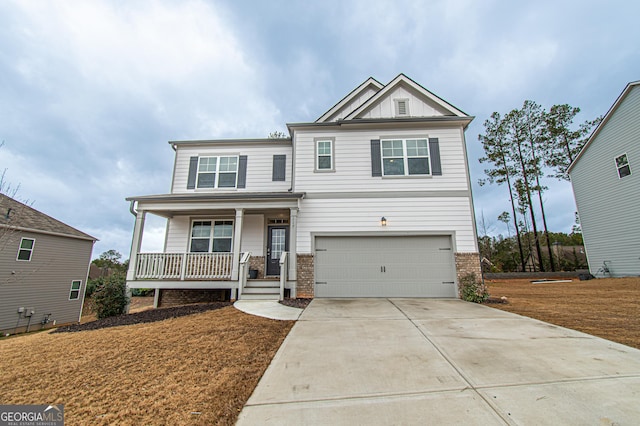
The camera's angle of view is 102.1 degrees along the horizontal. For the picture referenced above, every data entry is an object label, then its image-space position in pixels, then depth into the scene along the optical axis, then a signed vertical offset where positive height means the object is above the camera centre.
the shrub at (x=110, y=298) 7.38 -0.85
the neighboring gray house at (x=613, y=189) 11.61 +3.80
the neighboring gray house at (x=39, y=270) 11.68 -0.11
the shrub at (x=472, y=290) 7.70 -0.67
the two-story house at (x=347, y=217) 8.48 +1.77
